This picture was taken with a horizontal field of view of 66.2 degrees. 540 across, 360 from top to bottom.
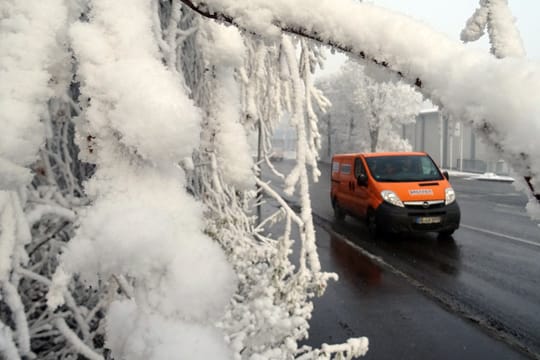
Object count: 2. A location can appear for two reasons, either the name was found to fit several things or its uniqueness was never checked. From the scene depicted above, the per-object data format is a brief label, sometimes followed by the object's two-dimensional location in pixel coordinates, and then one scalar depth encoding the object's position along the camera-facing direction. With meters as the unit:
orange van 8.40
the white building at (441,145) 30.19
